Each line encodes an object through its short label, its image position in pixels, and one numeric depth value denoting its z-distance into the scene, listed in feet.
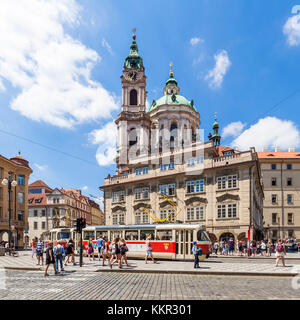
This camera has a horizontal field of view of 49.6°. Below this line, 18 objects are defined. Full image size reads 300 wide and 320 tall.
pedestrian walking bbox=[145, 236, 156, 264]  68.55
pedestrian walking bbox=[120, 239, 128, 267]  62.18
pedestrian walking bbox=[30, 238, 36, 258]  85.52
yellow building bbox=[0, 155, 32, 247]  148.55
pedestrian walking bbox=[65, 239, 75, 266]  66.90
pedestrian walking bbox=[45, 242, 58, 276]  49.85
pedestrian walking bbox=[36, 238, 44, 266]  65.82
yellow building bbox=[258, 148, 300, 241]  203.51
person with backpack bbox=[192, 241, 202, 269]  58.54
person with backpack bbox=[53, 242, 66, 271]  55.01
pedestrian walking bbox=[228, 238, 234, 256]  101.42
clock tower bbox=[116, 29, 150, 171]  237.86
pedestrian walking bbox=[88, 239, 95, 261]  80.47
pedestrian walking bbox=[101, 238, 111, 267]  65.01
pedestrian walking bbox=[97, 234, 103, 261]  75.70
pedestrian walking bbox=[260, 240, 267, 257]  101.25
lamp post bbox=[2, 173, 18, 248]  102.08
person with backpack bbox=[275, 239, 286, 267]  62.23
